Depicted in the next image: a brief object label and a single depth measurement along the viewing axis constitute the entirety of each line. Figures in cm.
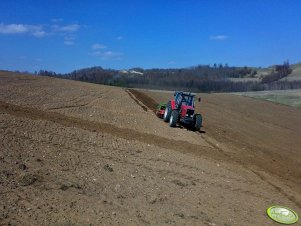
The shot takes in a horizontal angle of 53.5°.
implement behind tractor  1676
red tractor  1491
